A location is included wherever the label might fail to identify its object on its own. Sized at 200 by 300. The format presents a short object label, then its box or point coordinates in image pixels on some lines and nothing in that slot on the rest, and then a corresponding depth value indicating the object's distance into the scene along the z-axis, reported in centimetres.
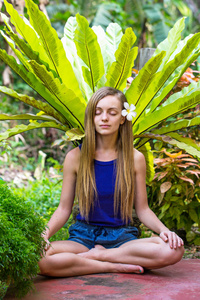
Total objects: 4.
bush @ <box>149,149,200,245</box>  285
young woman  220
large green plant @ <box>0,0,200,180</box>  232
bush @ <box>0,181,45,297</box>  147
